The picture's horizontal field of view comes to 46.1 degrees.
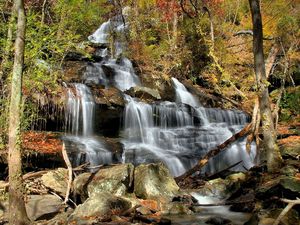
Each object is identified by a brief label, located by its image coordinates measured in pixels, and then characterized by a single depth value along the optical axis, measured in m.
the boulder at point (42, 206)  8.16
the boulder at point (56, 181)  9.73
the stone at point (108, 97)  16.66
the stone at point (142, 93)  19.28
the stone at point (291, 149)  11.55
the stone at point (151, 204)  8.59
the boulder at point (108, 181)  9.18
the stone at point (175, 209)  8.55
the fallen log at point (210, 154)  11.71
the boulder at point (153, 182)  9.34
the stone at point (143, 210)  8.16
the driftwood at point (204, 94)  22.92
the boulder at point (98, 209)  7.53
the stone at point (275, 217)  6.22
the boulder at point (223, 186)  10.30
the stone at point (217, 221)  7.85
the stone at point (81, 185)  9.22
